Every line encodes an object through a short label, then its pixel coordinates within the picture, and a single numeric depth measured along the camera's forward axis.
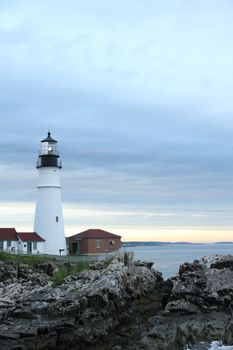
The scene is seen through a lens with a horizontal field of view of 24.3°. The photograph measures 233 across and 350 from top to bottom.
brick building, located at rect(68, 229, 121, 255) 63.72
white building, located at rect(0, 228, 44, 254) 51.36
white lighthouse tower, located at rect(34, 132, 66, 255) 51.28
